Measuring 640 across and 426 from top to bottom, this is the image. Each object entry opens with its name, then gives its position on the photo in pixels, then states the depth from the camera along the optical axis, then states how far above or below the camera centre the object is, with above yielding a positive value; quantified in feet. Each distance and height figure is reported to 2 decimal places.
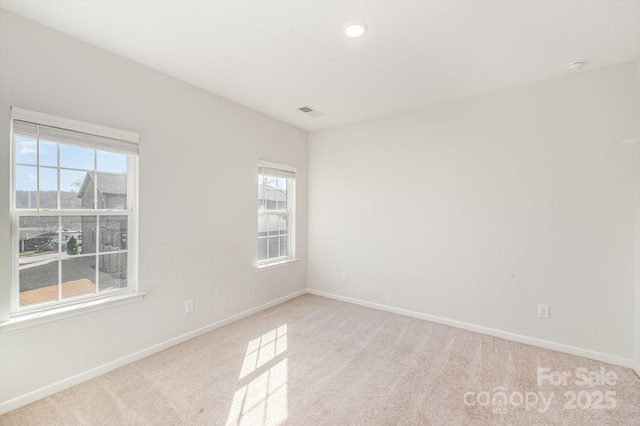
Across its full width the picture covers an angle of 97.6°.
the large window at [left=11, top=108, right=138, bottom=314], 6.40 -0.03
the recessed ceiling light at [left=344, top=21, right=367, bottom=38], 6.37 +4.27
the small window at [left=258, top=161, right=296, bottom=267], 12.44 -0.07
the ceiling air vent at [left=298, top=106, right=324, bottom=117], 11.55 +4.26
